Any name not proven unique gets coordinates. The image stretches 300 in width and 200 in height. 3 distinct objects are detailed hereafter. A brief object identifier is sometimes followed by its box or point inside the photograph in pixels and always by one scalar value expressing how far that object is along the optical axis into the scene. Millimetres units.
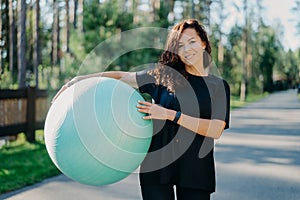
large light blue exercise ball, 2209
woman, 2416
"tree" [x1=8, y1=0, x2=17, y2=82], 23142
